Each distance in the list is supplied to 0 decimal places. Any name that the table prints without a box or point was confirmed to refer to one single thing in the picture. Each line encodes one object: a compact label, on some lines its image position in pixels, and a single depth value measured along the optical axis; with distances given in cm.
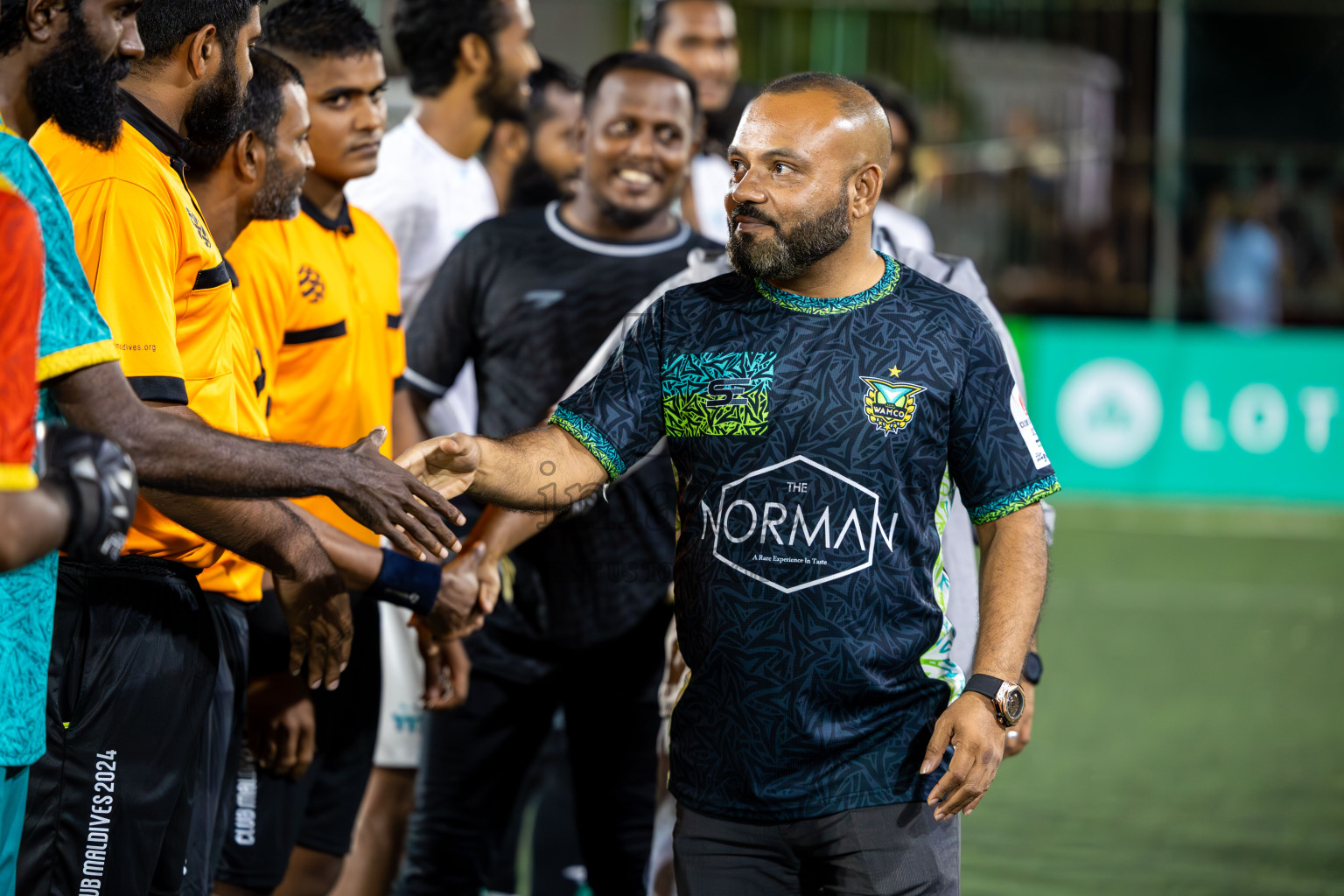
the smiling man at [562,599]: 805
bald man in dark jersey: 518
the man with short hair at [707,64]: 1183
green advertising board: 2352
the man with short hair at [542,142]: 1311
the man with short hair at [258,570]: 586
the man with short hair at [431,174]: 859
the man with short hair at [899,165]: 1296
